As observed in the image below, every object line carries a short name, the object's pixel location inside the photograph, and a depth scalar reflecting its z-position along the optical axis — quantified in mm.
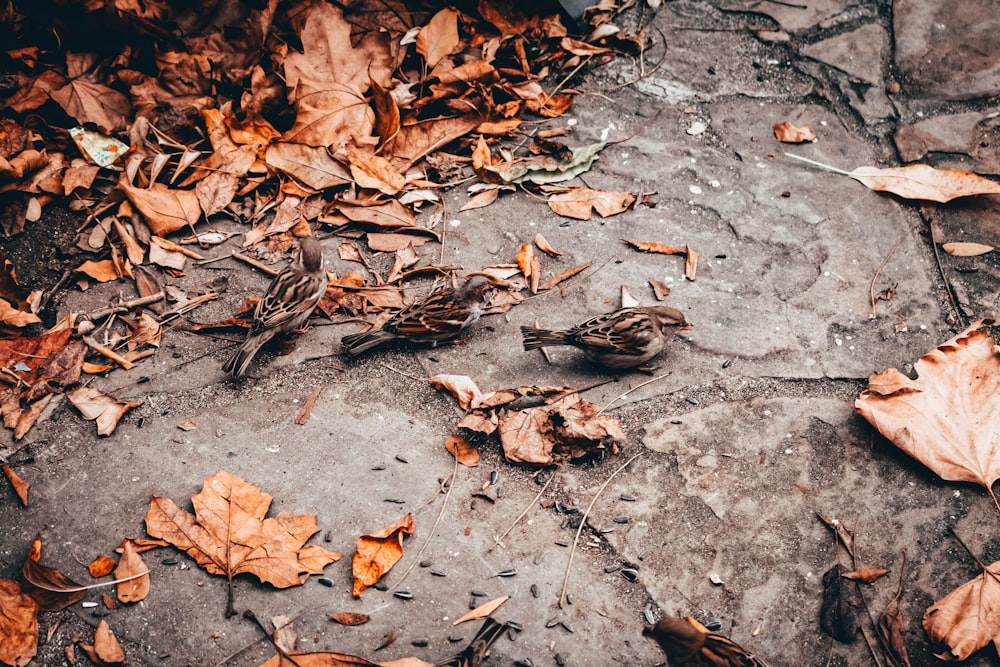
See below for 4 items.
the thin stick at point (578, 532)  3025
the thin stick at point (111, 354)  3846
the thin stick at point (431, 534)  3082
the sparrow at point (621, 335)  3652
